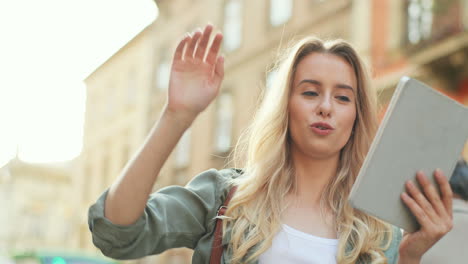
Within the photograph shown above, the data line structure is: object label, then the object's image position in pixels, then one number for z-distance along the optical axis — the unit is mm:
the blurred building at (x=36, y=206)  39062
